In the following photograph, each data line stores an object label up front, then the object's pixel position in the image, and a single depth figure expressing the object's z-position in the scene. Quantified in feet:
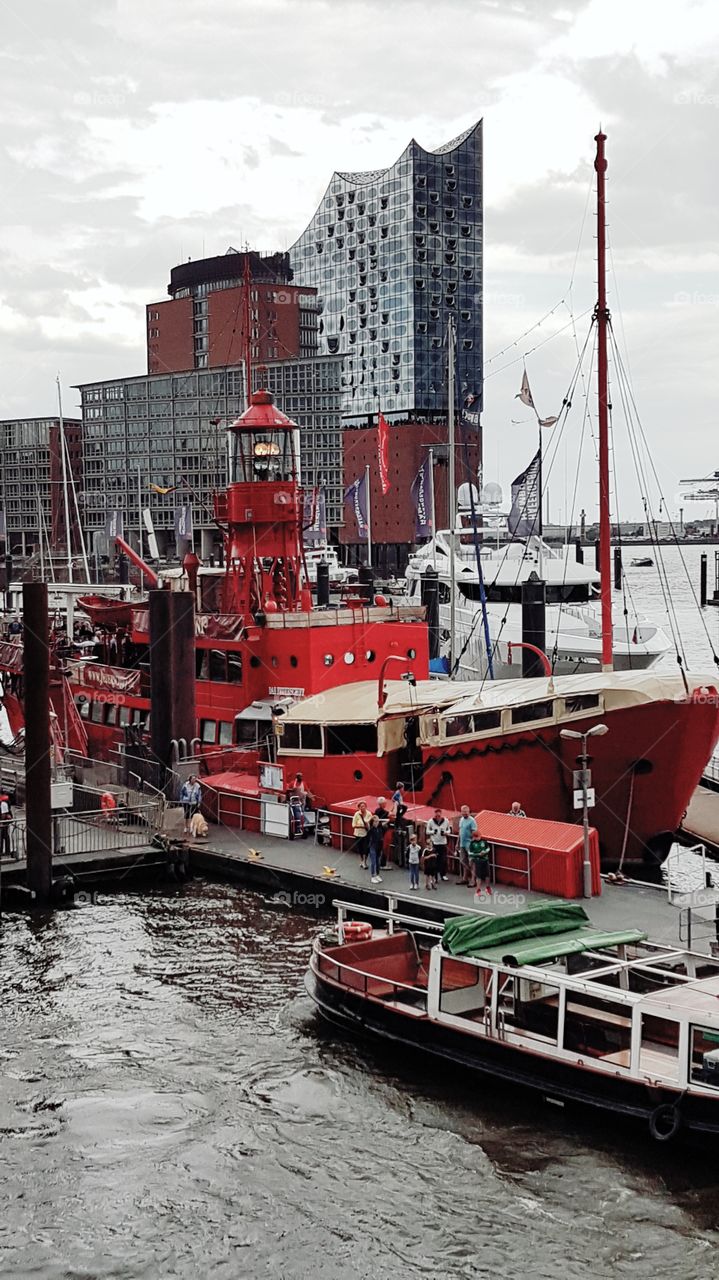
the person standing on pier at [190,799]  102.94
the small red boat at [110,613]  138.72
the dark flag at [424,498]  205.77
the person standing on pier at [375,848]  84.79
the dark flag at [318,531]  319.88
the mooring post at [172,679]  103.91
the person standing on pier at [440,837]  82.53
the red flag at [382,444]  227.26
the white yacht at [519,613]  174.60
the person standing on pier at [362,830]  88.48
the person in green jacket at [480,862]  79.25
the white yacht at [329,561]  377.09
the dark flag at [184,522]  290.15
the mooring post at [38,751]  88.94
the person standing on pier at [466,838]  81.71
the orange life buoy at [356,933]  69.67
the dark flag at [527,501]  163.22
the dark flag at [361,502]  308.40
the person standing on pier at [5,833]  93.30
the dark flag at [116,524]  285.93
